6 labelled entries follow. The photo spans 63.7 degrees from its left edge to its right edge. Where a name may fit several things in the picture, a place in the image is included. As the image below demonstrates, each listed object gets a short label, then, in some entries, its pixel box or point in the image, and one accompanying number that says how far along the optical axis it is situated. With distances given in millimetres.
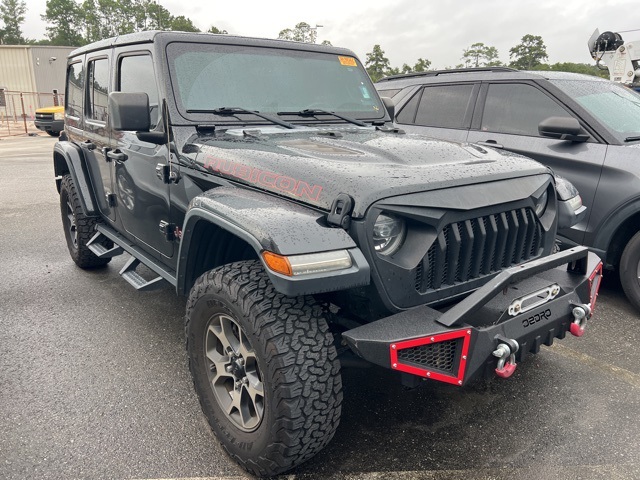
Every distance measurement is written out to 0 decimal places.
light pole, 36472
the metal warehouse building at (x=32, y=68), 33250
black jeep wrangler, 1989
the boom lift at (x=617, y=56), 10461
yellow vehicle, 17509
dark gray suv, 3957
